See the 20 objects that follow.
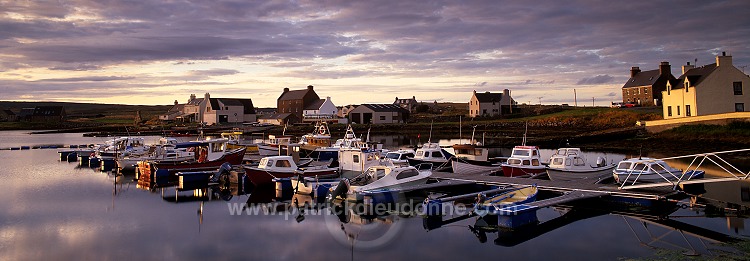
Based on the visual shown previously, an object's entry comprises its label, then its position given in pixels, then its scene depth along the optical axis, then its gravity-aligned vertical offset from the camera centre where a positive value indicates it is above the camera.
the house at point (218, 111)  108.25 +6.59
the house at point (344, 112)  108.66 +5.87
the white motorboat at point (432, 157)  36.73 -1.11
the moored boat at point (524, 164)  31.11 -1.42
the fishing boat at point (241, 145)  45.17 -0.07
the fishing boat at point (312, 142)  47.94 +0.04
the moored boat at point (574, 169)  28.69 -1.60
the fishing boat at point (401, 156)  34.33 -0.99
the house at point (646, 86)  86.96 +7.95
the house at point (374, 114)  100.00 +4.75
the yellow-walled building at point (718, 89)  54.44 +4.33
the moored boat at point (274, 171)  30.38 -1.45
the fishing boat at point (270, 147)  47.38 -0.31
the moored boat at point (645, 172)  25.11 -1.59
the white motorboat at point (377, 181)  24.72 -1.81
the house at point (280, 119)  104.31 +4.54
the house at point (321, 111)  104.03 +5.82
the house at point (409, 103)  128.66 +9.35
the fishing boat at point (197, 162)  34.53 -1.07
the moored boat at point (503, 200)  20.30 -2.33
